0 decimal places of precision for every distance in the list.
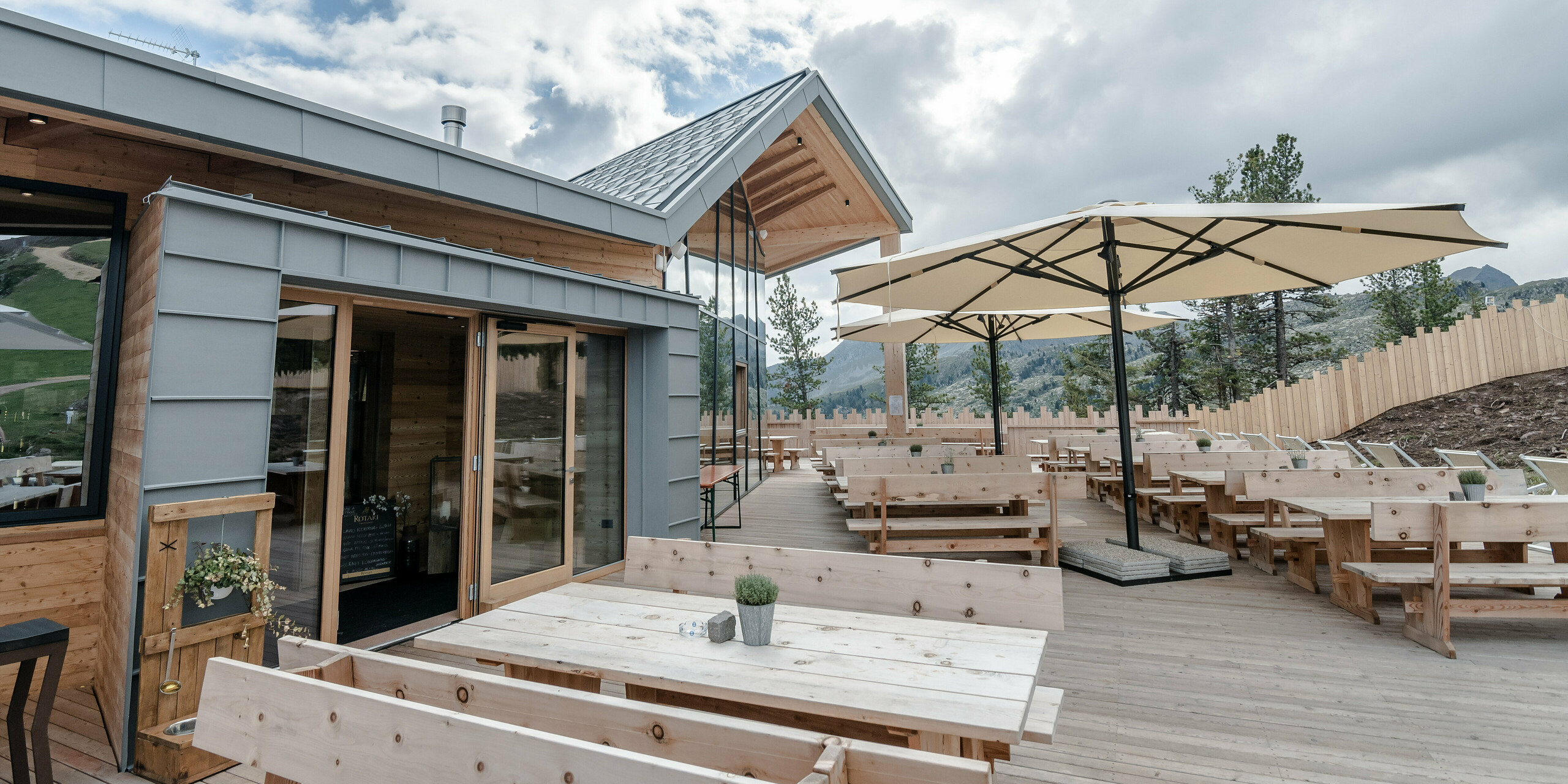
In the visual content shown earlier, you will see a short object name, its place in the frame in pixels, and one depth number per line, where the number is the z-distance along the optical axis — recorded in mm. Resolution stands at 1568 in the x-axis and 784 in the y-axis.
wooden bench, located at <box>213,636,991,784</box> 938
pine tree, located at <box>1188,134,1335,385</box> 18000
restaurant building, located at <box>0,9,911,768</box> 2779
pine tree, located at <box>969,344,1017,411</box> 27391
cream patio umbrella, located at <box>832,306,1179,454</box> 7895
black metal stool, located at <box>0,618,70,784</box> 2170
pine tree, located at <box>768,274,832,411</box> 23891
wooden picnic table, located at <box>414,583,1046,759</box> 1466
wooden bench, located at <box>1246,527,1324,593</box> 4375
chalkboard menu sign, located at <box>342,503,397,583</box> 5289
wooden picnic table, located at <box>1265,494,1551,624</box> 3795
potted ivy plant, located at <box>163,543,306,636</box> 2596
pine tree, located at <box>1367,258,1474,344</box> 21359
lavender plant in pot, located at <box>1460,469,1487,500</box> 3480
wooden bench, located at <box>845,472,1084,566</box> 4996
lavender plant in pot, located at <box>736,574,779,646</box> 1847
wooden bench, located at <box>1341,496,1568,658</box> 3256
